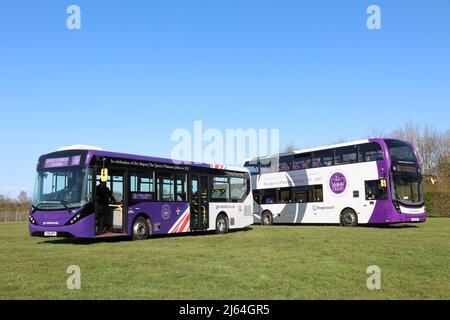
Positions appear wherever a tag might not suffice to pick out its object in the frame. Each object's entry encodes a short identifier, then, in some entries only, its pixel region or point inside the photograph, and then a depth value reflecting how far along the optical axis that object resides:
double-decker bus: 22.53
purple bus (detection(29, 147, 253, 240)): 14.66
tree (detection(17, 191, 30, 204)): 54.51
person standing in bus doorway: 15.24
